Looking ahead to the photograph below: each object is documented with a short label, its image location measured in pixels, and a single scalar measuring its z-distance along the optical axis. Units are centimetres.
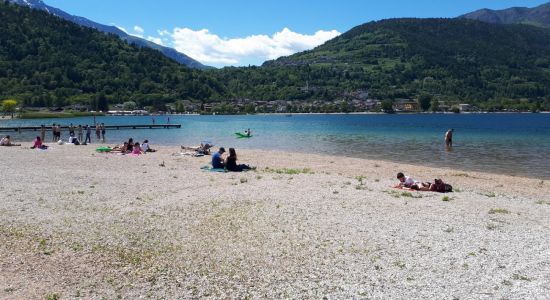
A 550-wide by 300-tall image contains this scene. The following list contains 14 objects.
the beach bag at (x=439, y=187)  1998
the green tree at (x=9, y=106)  15073
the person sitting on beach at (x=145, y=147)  3811
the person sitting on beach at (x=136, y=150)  3606
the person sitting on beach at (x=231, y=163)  2546
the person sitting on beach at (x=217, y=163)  2616
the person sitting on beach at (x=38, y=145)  4005
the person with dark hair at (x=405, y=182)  2053
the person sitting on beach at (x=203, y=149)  3629
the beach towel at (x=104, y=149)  3722
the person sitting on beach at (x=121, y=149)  3653
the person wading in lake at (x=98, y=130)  5831
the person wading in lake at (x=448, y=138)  4934
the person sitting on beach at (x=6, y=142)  4341
